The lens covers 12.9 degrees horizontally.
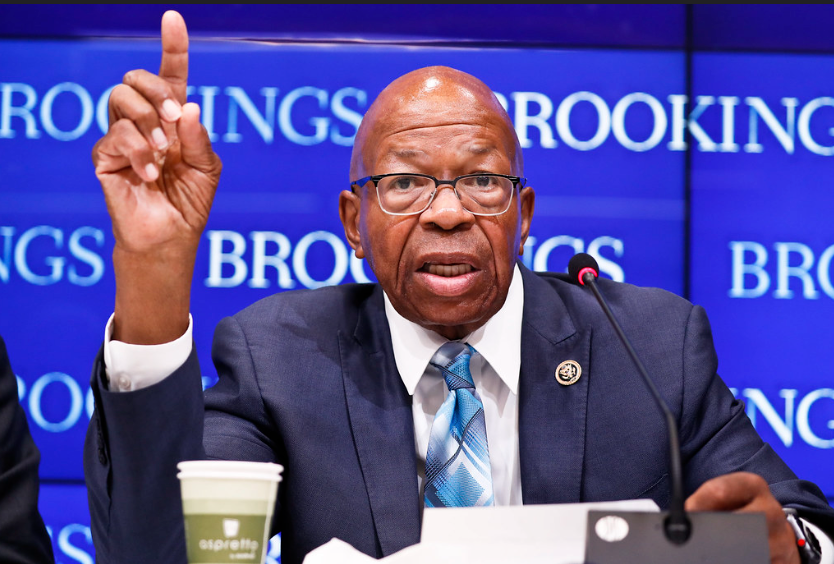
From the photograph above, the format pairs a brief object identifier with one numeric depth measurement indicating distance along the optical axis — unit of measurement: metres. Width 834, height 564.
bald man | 2.83
